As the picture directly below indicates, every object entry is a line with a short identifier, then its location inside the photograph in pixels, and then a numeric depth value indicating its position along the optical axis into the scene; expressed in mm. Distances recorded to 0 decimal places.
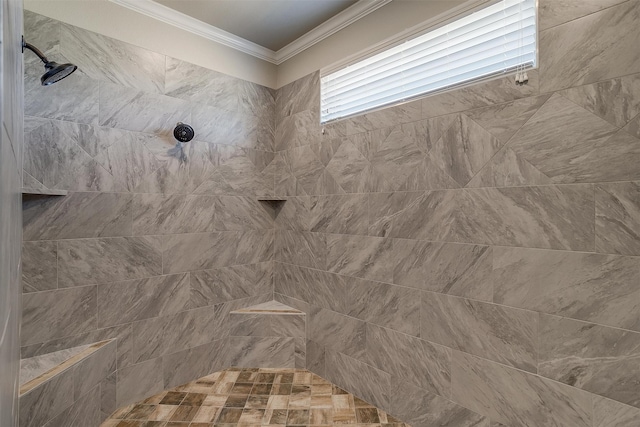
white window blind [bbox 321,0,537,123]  1522
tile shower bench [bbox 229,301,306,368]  2566
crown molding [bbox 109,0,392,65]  2129
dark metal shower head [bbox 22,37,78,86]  1487
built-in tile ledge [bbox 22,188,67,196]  1589
